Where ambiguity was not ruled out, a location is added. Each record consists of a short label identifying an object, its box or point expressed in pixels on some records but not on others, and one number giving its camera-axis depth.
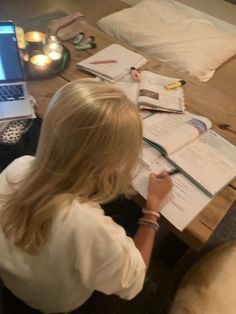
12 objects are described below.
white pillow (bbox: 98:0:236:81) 1.91
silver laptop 1.29
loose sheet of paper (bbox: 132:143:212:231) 0.95
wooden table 0.95
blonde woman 0.73
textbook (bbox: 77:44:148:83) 1.41
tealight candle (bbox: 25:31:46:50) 1.44
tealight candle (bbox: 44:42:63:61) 1.46
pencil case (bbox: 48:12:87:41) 1.62
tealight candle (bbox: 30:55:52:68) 1.41
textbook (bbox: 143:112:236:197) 1.05
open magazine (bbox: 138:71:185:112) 1.26
